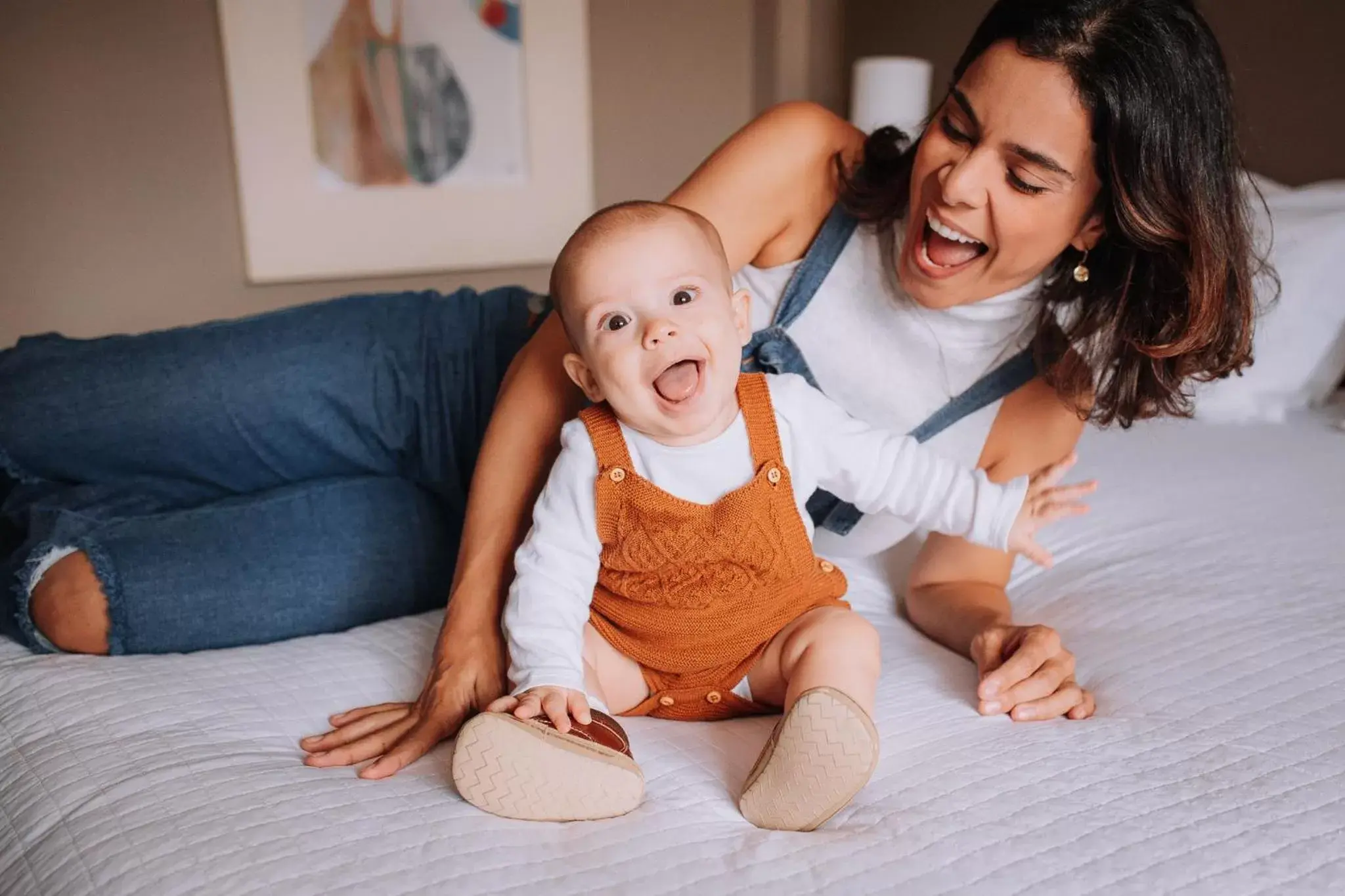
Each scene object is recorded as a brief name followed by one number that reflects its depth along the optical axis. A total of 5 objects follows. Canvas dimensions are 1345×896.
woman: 1.05
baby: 0.95
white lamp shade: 2.84
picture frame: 2.81
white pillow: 1.87
